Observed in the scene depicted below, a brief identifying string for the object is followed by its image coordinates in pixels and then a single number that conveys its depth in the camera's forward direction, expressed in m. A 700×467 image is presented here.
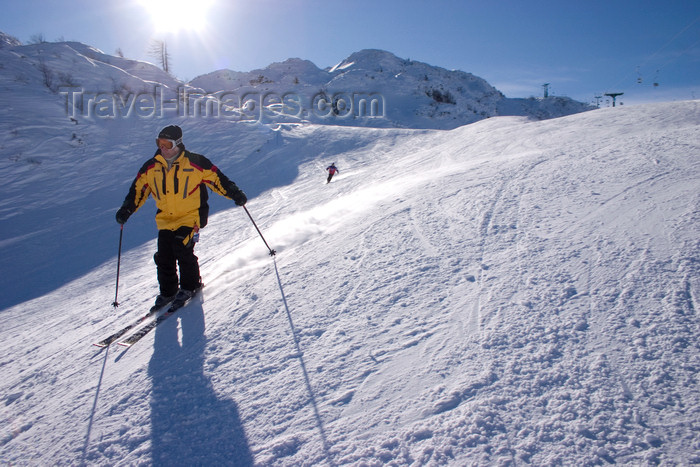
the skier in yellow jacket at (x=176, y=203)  3.64
